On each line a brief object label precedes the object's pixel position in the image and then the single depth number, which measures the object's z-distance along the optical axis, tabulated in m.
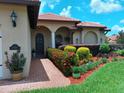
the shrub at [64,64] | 4.67
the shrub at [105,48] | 8.84
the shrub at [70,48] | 8.24
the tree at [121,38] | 14.58
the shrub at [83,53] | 7.34
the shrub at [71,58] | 4.70
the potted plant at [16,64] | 4.29
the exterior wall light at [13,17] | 4.41
